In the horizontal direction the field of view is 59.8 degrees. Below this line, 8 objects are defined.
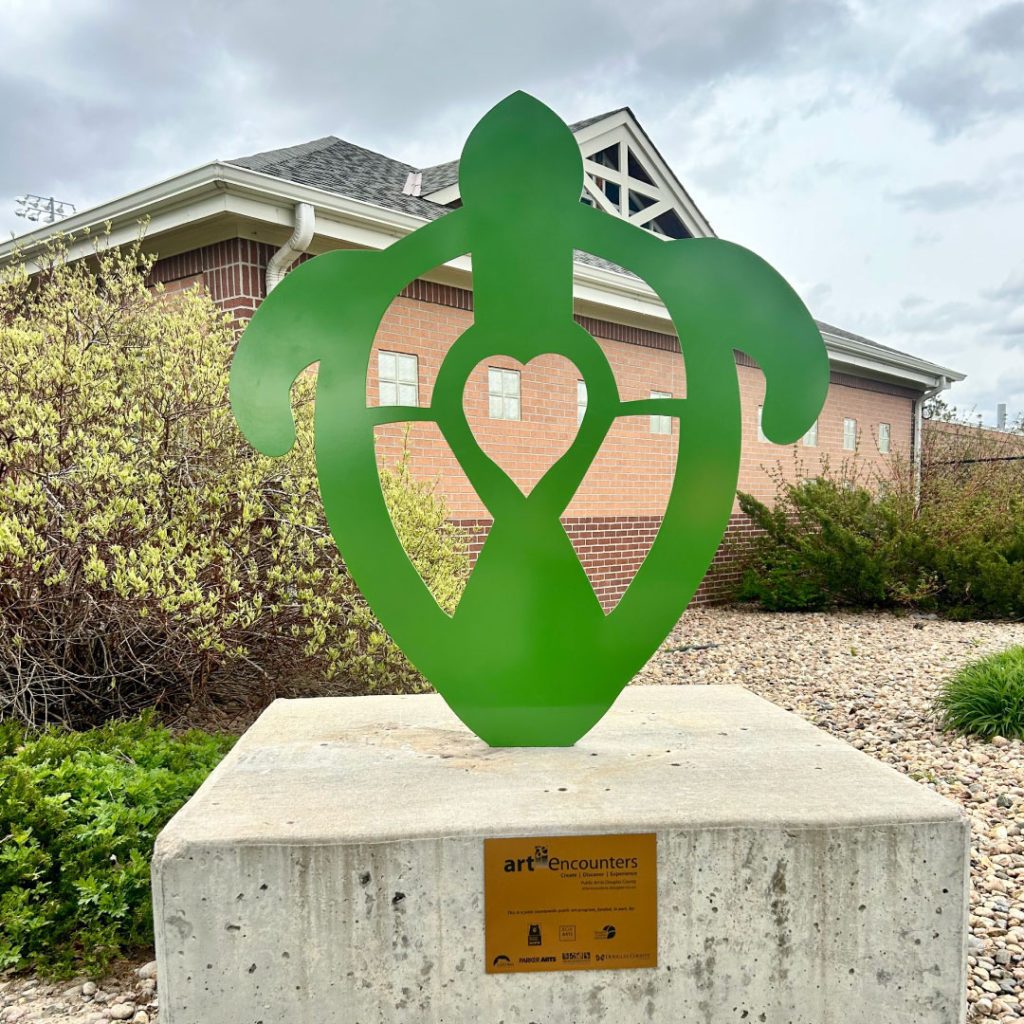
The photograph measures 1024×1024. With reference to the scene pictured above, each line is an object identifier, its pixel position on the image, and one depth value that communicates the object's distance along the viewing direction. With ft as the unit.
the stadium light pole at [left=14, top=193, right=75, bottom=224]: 89.56
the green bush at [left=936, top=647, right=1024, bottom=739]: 16.55
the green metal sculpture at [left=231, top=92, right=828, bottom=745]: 9.21
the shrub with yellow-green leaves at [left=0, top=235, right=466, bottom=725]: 14.35
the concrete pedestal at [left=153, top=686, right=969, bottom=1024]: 7.08
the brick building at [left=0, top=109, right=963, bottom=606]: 21.63
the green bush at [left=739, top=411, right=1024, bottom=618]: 32.37
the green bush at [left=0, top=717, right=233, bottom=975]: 9.30
